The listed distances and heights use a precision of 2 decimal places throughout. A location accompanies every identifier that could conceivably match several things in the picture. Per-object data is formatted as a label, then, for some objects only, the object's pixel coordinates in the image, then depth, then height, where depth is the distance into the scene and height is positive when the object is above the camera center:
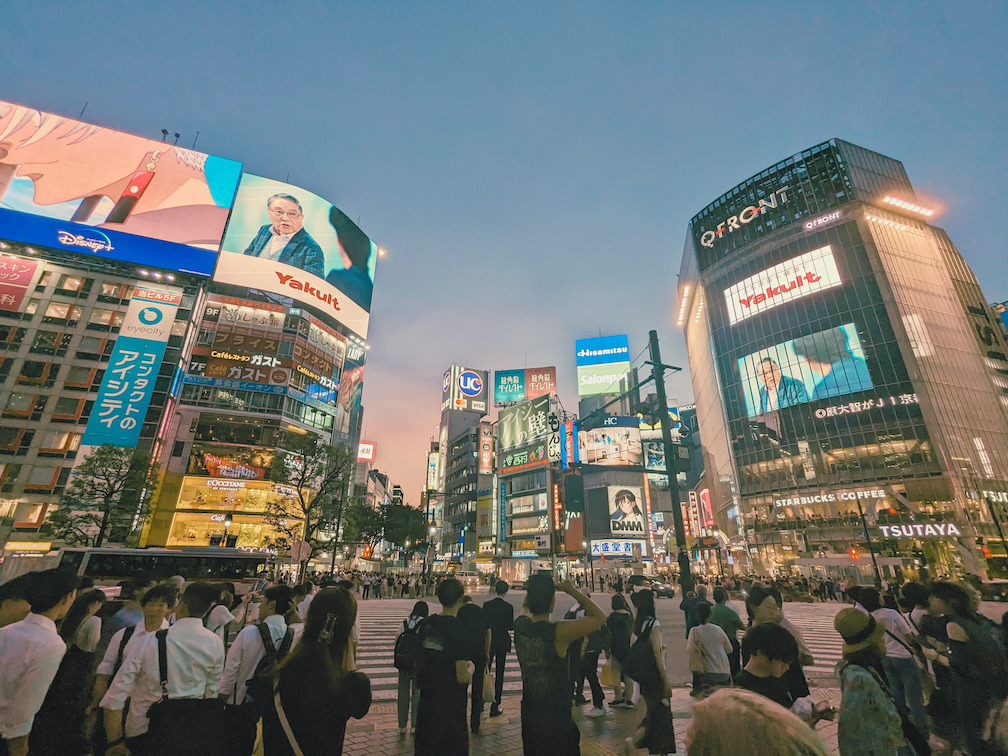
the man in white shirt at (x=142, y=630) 3.58 -0.62
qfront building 46.28 +19.62
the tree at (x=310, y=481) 36.47 +5.58
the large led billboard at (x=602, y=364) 85.81 +33.00
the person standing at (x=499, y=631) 7.12 -1.17
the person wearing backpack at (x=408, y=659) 5.51 -1.26
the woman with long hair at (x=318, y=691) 2.69 -0.78
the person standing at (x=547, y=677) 3.70 -0.99
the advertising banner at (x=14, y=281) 42.25 +23.45
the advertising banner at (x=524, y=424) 72.06 +19.31
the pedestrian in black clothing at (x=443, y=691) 3.63 -1.08
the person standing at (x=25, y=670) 3.11 -0.77
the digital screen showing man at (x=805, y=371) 54.25 +20.87
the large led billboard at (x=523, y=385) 87.25 +29.73
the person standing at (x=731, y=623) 7.00 -1.05
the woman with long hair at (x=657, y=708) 4.88 -1.61
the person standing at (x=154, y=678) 3.22 -0.85
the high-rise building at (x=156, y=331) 40.28 +20.63
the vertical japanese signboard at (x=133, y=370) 38.69 +15.05
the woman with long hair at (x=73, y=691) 3.80 -1.16
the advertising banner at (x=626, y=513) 66.25 +5.08
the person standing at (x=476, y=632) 3.91 -0.67
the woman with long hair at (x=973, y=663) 4.35 -1.02
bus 22.38 -0.64
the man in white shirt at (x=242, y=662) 3.80 -0.87
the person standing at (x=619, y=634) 6.59 -1.17
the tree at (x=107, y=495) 33.62 +3.97
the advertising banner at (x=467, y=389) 94.56 +31.37
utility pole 11.45 +2.00
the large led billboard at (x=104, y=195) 44.53 +34.32
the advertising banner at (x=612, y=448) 69.69 +14.70
